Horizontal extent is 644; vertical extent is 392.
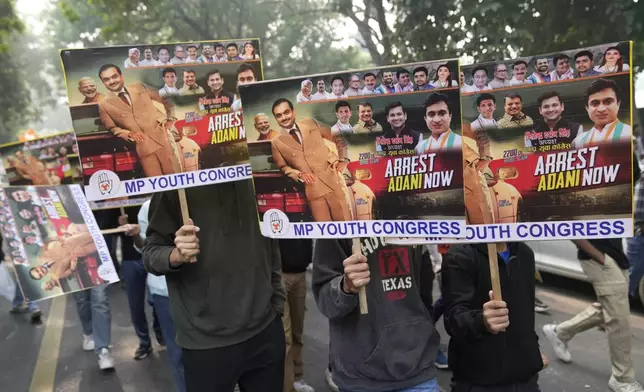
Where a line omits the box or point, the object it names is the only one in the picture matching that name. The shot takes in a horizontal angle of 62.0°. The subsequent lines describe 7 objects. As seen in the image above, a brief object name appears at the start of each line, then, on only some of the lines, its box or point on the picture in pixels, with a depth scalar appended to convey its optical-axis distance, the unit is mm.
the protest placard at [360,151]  1981
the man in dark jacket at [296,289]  4383
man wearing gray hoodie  2172
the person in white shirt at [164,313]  3822
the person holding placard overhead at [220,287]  2441
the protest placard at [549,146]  1979
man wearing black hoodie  2250
